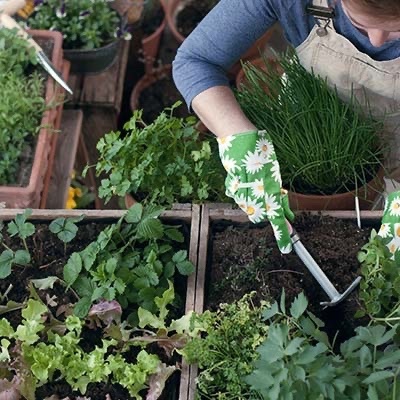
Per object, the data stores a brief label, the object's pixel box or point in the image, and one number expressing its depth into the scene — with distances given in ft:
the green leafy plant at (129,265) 4.23
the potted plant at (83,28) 6.72
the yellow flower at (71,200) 6.79
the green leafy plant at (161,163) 4.68
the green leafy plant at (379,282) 3.84
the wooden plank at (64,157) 6.14
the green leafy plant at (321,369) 3.22
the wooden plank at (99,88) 6.77
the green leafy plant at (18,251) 4.44
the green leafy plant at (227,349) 3.79
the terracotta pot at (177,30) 7.68
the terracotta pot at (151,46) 7.89
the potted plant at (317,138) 4.85
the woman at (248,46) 4.14
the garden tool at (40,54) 5.96
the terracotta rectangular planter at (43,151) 5.32
